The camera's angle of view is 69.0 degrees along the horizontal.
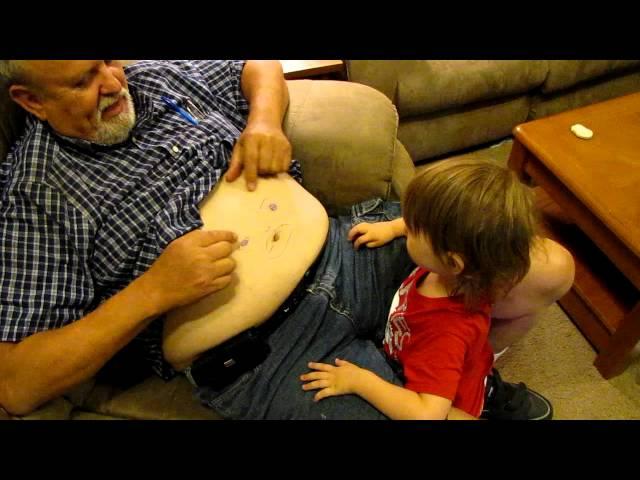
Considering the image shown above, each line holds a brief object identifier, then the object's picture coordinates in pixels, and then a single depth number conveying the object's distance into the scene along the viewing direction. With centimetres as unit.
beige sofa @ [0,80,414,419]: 112
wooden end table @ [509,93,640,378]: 115
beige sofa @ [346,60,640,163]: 162
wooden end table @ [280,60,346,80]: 143
